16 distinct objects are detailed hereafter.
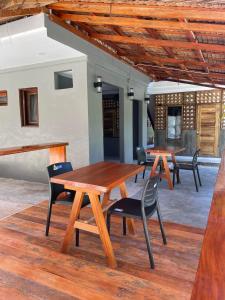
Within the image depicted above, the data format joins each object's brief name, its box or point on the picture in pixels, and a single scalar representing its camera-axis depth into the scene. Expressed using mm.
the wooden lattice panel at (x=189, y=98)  8416
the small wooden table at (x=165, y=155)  4602
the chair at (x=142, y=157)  5275
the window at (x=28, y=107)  5234
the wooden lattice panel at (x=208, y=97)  8055
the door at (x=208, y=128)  8141
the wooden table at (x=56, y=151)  3799
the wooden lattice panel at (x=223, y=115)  7977
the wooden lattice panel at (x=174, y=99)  8633
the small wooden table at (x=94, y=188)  2118
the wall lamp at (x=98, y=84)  4615
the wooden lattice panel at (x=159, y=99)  8961
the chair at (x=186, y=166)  4658
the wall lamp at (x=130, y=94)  6254
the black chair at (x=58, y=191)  2636
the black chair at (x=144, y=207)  2102
